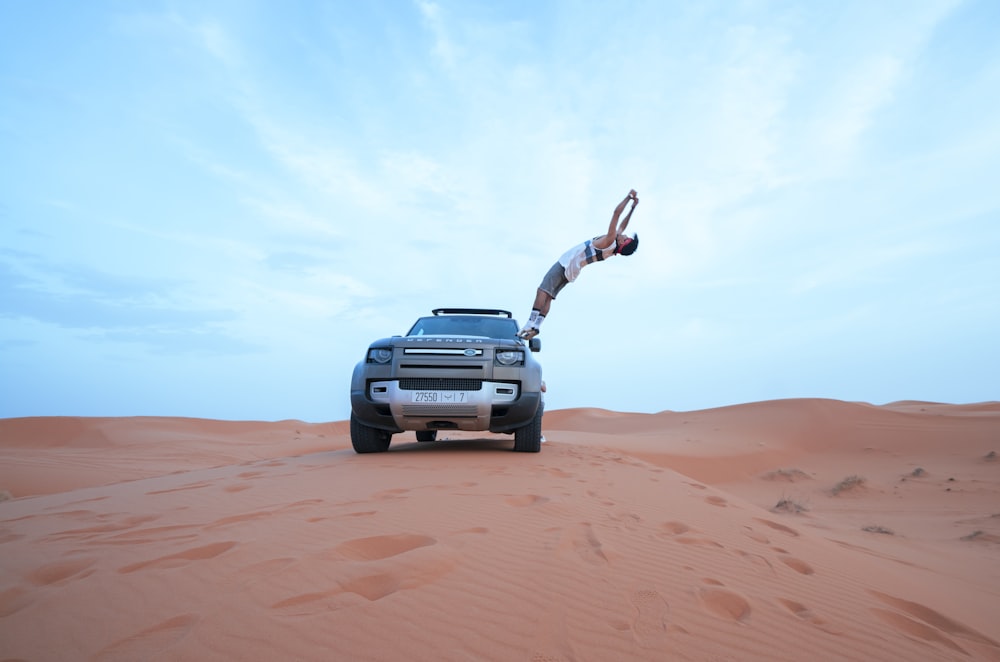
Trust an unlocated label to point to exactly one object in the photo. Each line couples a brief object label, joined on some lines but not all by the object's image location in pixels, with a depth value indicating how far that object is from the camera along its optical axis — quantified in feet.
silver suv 17.99
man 21.45
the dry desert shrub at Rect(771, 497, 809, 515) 21.63
